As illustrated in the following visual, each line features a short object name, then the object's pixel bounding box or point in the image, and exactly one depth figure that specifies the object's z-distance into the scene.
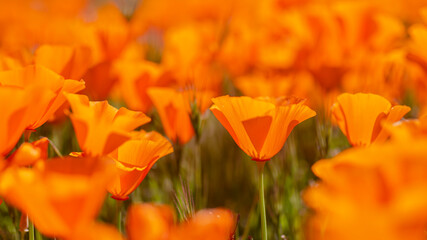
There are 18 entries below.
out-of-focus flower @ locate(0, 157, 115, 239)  0.80
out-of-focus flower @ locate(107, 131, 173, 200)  0.91
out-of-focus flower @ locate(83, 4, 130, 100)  1.13
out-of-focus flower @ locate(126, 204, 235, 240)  0.80
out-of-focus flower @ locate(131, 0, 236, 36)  2.15
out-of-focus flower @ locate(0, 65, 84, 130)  0.91
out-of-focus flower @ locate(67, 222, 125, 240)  0.79
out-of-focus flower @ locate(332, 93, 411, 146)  0.92
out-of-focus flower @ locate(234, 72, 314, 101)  1.15
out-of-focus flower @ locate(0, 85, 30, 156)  0.86
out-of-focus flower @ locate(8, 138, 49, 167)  0.85
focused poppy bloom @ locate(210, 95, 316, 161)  0.91
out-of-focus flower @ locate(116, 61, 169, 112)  1.13
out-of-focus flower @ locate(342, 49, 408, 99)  1.15
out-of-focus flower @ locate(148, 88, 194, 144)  1.04
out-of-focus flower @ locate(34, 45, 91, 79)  1.00
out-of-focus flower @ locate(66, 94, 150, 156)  0.87
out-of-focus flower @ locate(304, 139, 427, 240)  0.77
